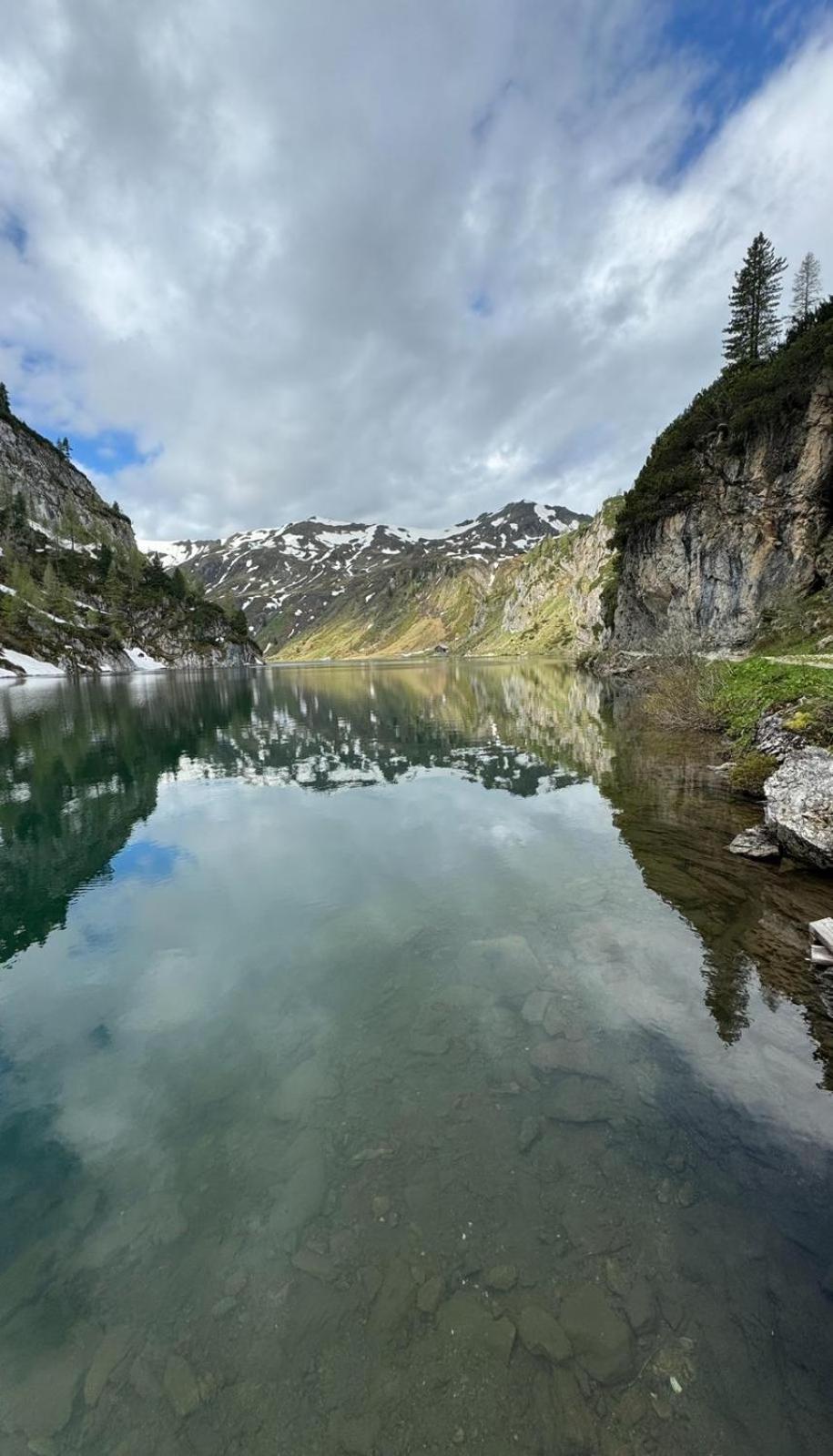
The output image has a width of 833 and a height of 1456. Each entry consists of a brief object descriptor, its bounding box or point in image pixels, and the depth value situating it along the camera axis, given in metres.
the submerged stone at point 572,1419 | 4.95
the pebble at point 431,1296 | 6.14
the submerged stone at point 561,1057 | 9.76
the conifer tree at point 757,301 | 77.38
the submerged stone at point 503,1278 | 6.34
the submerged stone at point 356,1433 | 5.03
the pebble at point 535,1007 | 11.06
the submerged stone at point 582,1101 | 8.67
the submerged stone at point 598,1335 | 5.53
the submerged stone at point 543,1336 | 5.64
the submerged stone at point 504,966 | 12.12
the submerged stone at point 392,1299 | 6.02
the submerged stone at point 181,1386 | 5.45
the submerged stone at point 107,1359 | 5.62
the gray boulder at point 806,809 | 16.09
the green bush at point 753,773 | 23.66
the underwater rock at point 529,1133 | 8.20
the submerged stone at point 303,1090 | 9.04
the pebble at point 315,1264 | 6.58
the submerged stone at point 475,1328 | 5.74
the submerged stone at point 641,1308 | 5.89
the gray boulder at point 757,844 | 17.42
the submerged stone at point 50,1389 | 5.34
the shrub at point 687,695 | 37.91
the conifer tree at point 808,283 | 80.25
